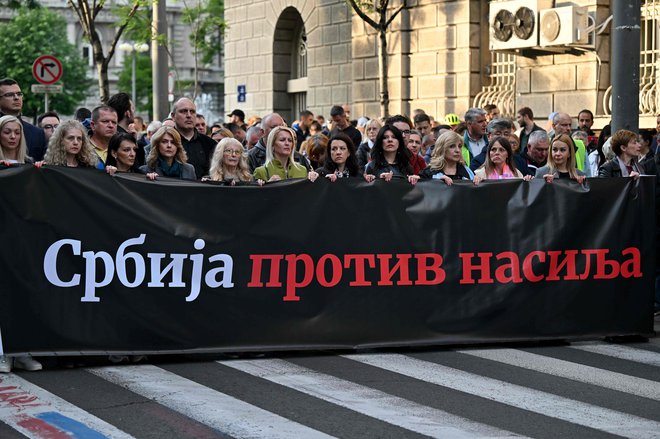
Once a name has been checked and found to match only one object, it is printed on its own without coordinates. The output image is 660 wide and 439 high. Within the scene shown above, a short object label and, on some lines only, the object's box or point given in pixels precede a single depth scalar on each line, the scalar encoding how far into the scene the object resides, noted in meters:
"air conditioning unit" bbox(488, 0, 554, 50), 21.12
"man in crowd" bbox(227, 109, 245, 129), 20.38
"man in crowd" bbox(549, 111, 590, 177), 14.73
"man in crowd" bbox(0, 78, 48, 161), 11.73
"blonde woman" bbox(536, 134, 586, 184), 11.06
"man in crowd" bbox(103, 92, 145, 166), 12.58
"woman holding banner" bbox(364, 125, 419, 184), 11.23
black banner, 9.39
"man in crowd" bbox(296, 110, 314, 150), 19.70
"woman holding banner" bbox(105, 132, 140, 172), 10.19
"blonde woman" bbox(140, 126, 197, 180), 10.41
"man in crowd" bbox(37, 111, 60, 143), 13.31
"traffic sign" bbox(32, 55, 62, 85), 23.61
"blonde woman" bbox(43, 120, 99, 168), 9.69
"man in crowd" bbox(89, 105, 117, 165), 11.05
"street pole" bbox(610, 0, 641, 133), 13.20
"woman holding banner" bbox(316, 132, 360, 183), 11.22
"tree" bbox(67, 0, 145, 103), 25.05
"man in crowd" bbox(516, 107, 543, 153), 16.16
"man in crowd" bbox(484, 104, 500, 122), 19.17
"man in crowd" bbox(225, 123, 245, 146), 17.00
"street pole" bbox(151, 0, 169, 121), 23.45
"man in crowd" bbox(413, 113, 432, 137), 16.53
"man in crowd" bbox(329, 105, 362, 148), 16.73
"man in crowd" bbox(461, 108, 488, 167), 14.01
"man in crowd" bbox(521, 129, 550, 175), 13.21
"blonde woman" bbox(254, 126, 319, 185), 10.92
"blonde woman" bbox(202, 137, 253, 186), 10.32
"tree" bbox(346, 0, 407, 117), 24.52
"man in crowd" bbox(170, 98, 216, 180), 12.23
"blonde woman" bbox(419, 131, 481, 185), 11.13
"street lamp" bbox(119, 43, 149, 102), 66.31
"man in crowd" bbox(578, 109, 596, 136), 17.27
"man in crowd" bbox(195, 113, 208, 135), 14.53
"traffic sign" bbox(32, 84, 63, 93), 23.75
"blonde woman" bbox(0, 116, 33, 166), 9.88
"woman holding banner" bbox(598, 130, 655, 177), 11.83
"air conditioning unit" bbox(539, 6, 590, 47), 20.28
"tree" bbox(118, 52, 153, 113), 81.06
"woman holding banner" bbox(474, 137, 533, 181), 11.19
